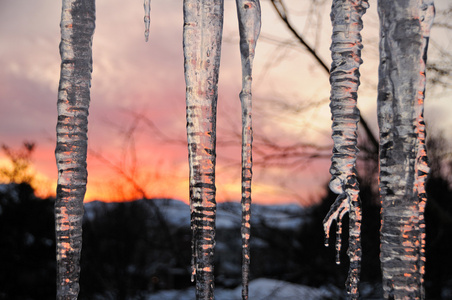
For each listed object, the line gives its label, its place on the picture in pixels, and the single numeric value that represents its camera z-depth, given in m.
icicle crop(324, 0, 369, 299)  0.87
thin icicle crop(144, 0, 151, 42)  0.91
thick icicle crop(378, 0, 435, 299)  0.82
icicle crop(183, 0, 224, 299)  0.89
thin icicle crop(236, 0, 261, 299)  0.90
